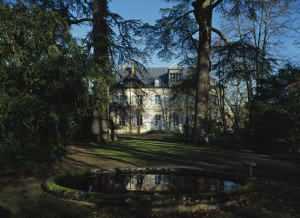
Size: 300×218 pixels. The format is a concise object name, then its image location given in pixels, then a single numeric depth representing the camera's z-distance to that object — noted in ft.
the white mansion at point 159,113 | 115.55
